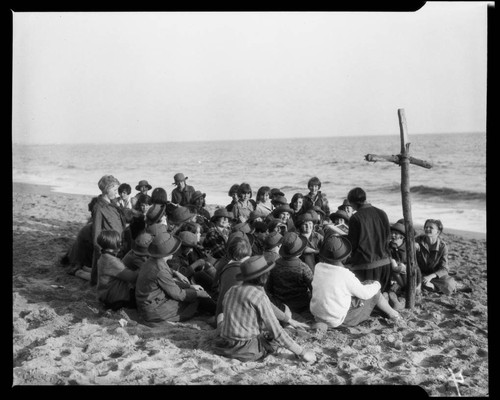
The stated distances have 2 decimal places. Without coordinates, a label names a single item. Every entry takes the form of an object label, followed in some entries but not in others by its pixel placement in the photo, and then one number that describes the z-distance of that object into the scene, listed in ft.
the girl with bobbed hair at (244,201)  28.00
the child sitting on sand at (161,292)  18.49
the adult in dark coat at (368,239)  20.65
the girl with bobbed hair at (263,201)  28.91
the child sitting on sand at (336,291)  18.08
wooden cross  21.06
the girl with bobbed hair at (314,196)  29.14
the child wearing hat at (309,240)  21.67
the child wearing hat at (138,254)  20.39
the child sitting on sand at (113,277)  19.51
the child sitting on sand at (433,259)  22.81
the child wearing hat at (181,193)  32.07
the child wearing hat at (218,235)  23.22
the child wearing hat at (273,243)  20.24
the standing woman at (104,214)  22.89
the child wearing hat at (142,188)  31.12
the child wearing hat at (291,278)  19.47
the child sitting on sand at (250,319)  15.90
